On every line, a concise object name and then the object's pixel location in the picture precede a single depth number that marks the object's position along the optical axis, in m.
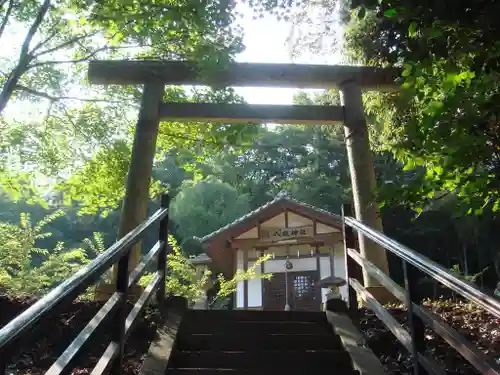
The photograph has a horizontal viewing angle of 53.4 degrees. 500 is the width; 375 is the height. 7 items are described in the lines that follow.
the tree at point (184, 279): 5.29
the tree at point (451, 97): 2.35
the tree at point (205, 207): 20.27
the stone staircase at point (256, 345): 3.23
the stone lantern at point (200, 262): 12.08
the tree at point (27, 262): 4.90
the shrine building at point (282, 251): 14.25
